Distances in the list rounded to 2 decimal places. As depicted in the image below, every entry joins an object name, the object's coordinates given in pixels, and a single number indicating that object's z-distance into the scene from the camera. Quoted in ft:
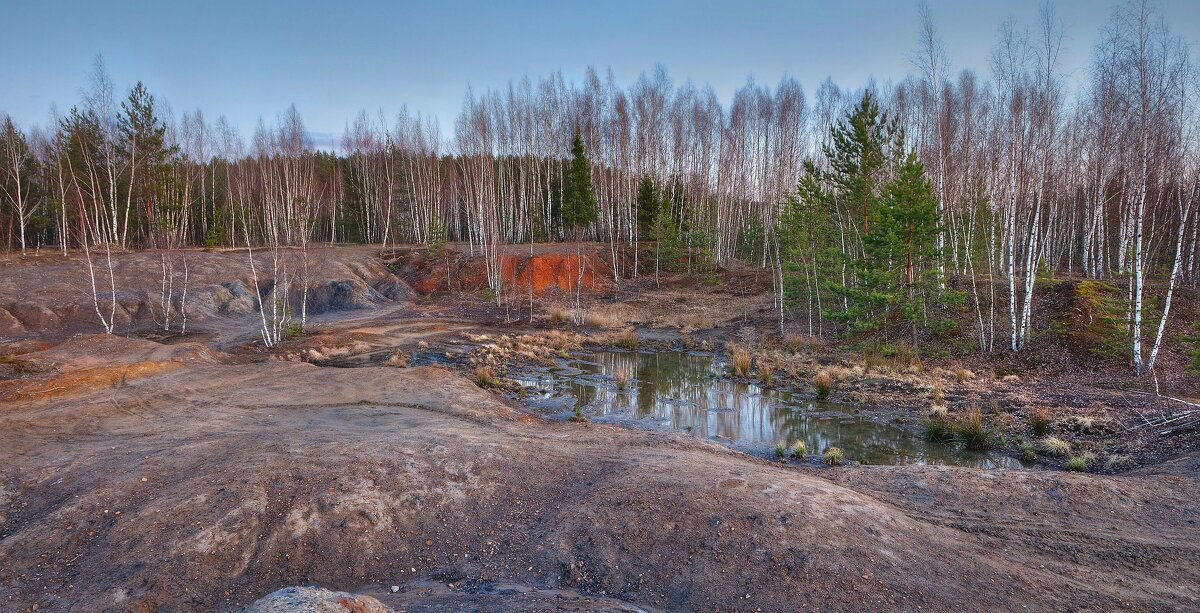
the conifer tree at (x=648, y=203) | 143.13
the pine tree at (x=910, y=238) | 63.67
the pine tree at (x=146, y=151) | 121.08
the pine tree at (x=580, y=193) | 139.64
